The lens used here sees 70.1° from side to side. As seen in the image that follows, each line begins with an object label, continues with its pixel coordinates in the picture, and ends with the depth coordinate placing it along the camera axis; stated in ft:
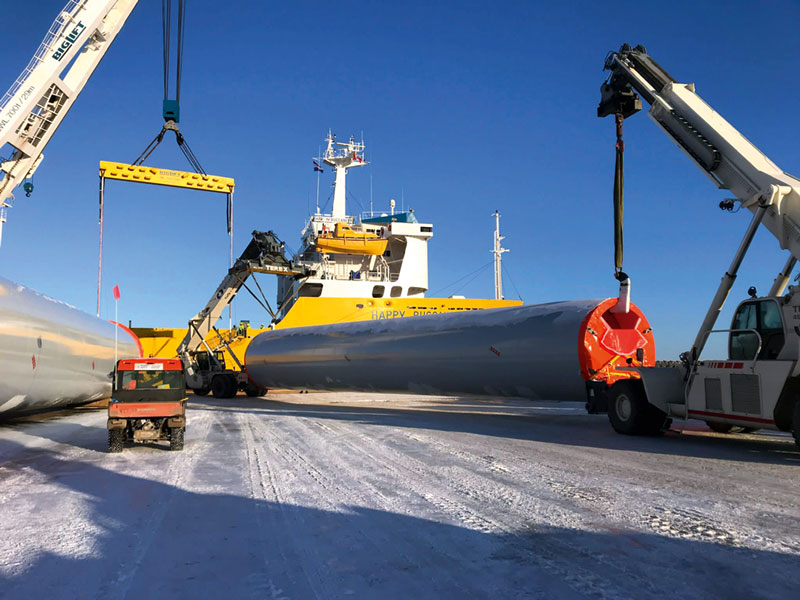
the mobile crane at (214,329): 76.33
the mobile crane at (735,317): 27.68
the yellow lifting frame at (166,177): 84.84
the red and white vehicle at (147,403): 30.55
